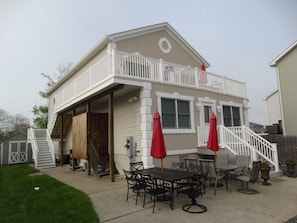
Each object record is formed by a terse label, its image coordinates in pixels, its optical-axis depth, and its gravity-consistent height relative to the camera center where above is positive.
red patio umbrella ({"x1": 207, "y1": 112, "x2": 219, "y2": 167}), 6.96 -0.04
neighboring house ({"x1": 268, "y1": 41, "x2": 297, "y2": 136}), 14.26 +3.33
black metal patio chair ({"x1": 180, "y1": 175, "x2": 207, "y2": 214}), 5.00 -1.73
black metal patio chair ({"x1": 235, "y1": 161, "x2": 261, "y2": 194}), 6.30 -1.27
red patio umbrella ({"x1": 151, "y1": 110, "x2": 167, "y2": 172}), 6.02 -0.17
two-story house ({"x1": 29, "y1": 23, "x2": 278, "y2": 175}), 8.79 +1.93
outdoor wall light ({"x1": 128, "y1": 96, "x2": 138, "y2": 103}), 9.37 +1.75
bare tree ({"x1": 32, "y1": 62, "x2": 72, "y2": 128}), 27.72 +3.43
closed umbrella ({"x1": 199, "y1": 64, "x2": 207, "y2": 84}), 11.38 +3.18
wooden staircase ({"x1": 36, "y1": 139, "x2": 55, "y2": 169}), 14.59 -1.16
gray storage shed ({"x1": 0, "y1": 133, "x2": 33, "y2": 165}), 18.28 -0.86
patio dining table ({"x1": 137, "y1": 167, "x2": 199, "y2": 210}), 5.20 -1.03
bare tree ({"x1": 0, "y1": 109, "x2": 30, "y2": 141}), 32.78 +2.93
